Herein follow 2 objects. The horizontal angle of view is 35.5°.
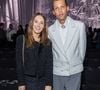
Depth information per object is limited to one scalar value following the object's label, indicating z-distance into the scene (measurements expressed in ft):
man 4.66
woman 4.37
